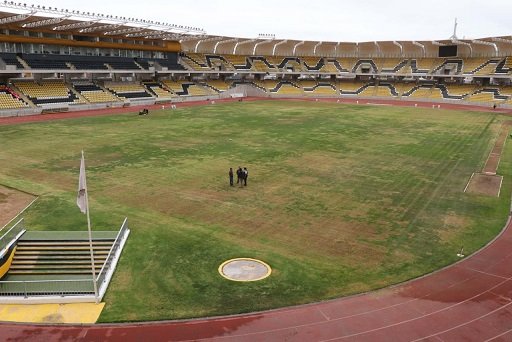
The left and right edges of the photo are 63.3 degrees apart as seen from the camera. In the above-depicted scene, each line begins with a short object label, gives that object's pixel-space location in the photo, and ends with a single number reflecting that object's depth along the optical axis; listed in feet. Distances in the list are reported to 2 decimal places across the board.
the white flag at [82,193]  42.76
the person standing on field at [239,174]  84.99
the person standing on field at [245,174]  85.06
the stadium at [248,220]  42.68
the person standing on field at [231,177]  84.08
